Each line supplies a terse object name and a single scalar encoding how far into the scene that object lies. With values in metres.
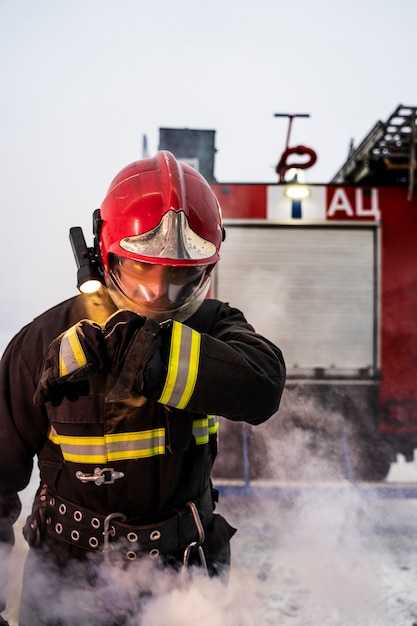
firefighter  1.53
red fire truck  5.59
